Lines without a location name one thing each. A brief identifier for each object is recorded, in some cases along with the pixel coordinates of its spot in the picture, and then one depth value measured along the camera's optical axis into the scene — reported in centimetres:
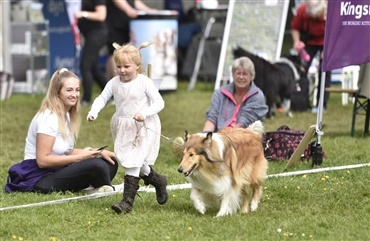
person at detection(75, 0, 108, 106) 2270
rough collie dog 1090
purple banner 1447
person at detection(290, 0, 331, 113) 2210
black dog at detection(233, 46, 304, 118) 2131
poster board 2437
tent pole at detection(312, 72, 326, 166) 1447
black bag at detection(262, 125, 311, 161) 1543
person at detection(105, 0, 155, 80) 2559
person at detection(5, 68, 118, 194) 1235
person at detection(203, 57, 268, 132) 1500
